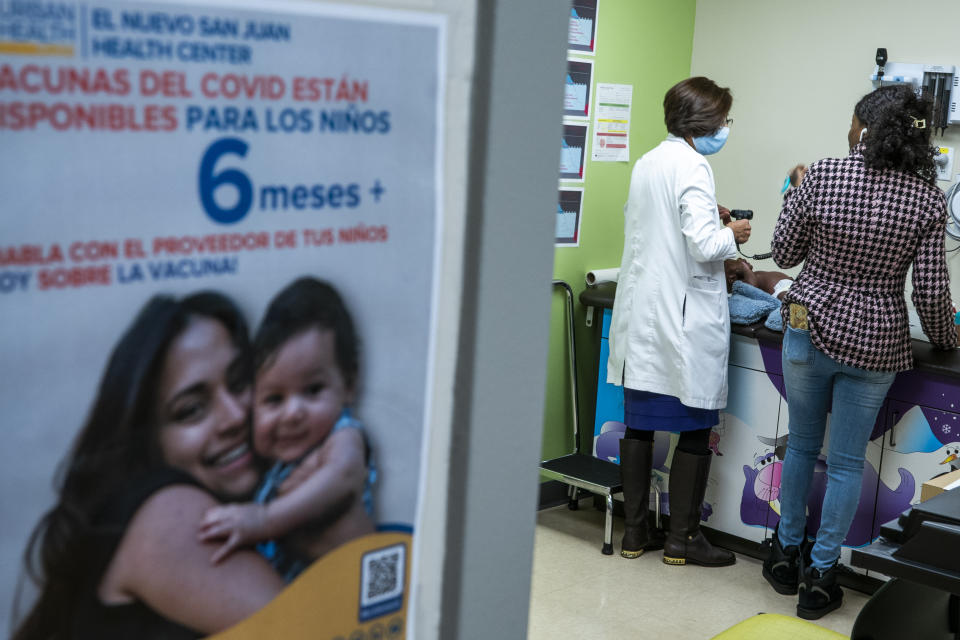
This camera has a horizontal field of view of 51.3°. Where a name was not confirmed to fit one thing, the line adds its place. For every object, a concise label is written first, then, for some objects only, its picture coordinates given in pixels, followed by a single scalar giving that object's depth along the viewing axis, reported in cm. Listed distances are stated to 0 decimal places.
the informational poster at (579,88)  405
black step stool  379
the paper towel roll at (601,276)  418
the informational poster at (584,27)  402
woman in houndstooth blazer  289
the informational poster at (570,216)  414
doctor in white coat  339
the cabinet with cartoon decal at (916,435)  319
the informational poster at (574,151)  409
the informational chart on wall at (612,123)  418
